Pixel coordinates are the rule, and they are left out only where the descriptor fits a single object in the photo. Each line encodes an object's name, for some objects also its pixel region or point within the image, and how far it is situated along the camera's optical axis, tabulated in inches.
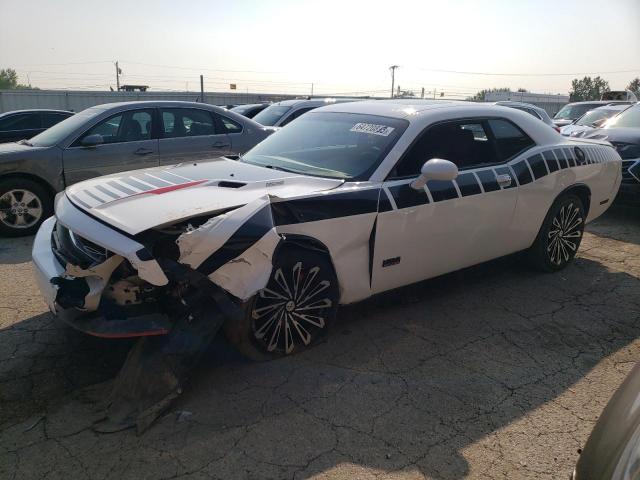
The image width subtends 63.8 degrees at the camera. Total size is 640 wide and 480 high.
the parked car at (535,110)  481.8
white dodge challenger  111.1
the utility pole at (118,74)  1787.9
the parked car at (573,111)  605.0
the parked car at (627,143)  280.8
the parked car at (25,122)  417.7
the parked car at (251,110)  504.4
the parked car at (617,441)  68.2
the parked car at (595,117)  396.5
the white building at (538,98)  1318.9
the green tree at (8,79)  2939.2
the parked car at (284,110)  392.2
